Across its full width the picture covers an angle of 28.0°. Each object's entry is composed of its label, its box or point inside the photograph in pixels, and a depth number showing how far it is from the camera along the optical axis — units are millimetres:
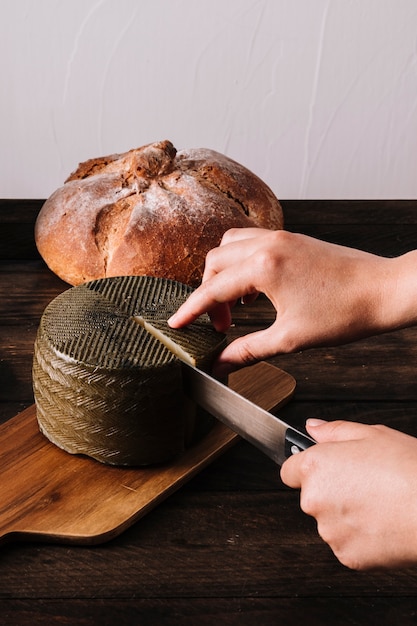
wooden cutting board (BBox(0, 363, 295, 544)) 930
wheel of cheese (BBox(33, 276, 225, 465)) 979
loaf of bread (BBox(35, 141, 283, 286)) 1425
